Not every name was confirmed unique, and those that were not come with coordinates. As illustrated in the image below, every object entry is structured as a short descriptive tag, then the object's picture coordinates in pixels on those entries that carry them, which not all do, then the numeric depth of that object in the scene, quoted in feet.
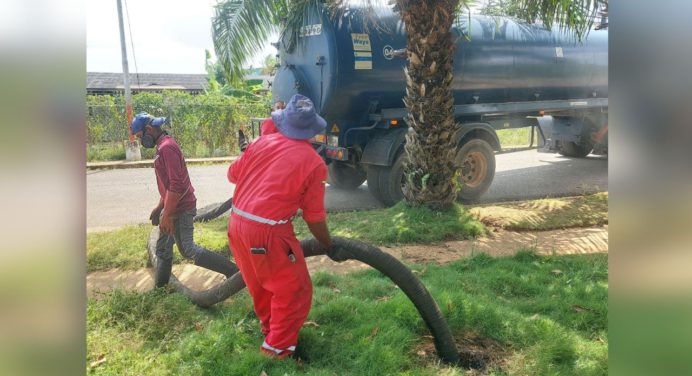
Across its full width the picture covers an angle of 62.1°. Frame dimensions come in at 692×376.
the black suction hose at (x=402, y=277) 11.84
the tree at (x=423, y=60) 24.45
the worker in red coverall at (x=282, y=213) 11.37
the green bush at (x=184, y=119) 50.90
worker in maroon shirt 14.96
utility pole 41.88
